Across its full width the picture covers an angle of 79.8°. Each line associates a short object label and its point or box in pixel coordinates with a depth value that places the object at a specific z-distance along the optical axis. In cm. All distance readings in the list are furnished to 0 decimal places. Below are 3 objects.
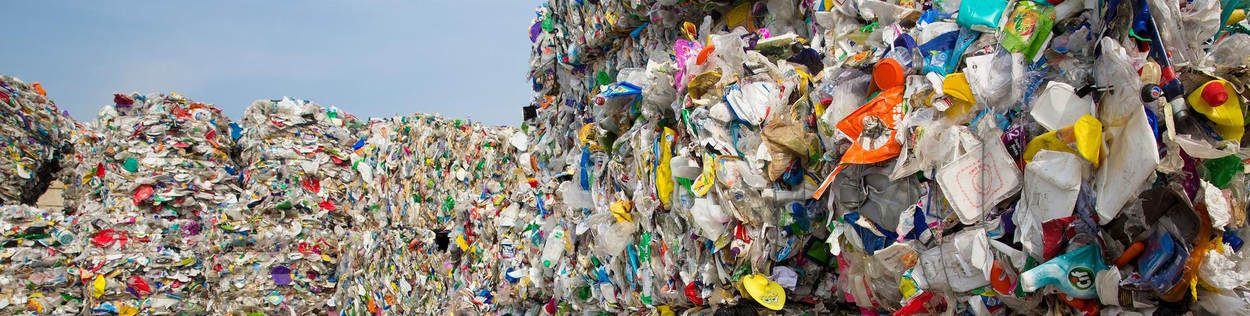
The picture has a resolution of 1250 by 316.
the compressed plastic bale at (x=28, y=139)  598
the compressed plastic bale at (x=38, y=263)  512
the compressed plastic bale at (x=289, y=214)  480
